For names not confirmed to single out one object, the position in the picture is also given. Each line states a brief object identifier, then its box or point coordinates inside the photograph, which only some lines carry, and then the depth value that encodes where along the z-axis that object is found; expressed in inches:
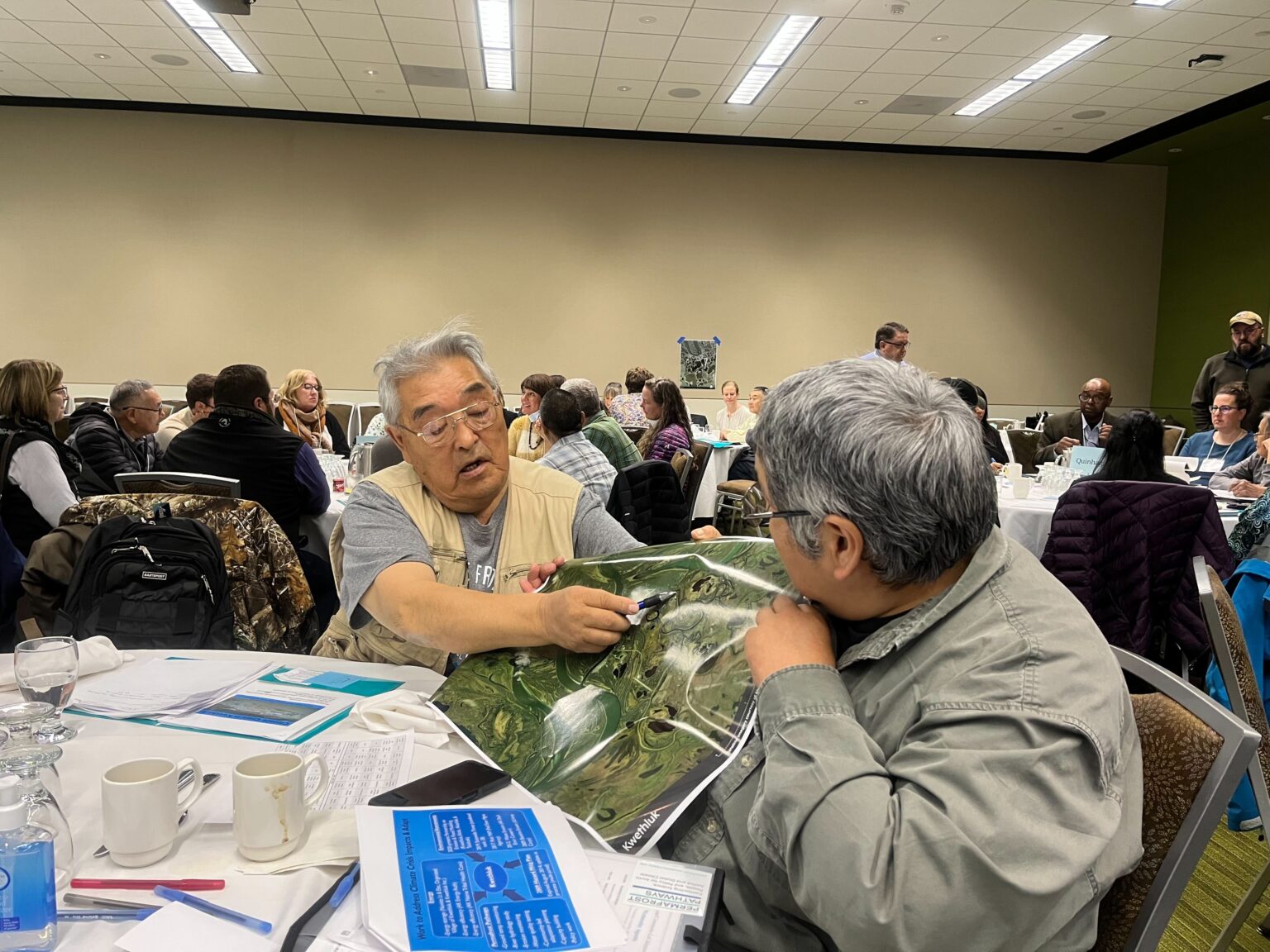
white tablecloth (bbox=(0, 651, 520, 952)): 34.2
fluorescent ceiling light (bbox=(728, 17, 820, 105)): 273.0
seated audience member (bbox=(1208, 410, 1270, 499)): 171.8
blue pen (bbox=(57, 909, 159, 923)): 33.4
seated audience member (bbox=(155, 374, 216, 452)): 203.3
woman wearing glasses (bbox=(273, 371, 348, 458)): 220.4
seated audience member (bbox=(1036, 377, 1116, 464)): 265.3
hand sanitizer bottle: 30.4
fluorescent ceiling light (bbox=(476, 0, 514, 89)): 264.2
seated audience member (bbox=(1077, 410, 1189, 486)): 123.3
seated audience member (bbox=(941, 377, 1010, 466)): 153.3
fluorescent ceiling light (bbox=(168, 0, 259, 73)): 268.1
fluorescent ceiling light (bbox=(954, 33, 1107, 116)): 280.8
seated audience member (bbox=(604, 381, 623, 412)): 364.0
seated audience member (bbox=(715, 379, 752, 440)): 362.0
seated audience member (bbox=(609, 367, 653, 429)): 314.2
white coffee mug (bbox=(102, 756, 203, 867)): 36.2
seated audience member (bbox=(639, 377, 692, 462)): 222.4
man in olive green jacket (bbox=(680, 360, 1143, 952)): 29.4
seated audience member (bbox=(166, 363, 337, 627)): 140.6
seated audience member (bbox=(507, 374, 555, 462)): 185.5
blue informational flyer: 32.2
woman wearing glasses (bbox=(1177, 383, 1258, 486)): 205.8
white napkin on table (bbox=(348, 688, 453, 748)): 50.2
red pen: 35.2
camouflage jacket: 104.7
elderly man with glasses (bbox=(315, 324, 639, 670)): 62.4
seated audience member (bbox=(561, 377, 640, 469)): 176.6
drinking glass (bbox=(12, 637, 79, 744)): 45.0
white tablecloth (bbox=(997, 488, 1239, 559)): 160.7
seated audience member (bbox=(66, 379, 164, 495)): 169.2
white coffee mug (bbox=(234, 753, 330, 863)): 36.9
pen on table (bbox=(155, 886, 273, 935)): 32.9
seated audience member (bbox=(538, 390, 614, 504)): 153.7
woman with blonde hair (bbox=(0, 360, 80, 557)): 136.9
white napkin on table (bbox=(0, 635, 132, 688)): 59.4
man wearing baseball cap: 285.0
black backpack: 93.4
